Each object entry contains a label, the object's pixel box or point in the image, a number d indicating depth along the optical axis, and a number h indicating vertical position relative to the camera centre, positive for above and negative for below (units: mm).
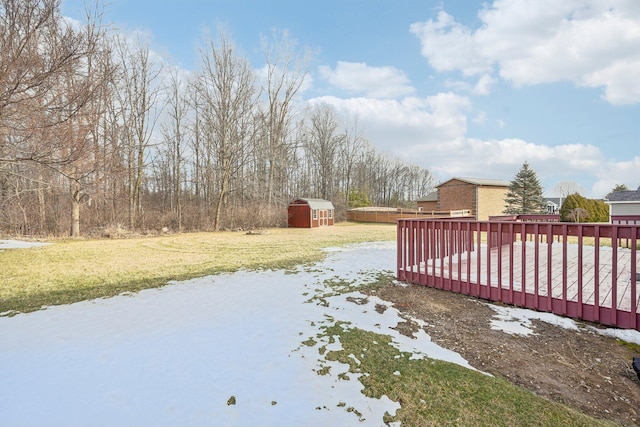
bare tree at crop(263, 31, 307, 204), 23203 +9982
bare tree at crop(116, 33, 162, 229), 18484 +7050
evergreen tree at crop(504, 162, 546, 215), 21753 +1098
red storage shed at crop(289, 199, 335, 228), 21062 -330
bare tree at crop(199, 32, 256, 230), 20298 +7721
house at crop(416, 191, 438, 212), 29645 +637
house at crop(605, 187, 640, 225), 16828 +310
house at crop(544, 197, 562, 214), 38469 +513
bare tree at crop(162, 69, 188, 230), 21000 +6385
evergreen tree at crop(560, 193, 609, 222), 16875 -136
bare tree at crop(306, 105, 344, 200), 31188 +6877
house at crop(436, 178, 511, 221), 23609 +1070
